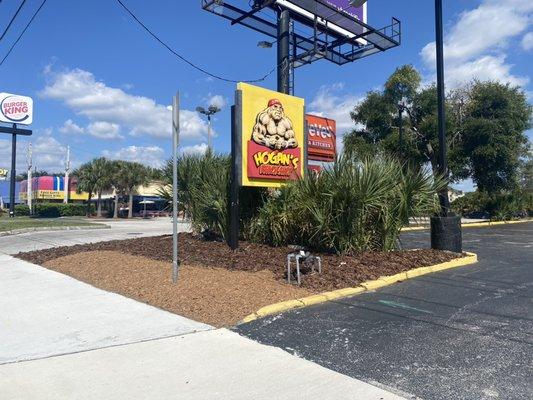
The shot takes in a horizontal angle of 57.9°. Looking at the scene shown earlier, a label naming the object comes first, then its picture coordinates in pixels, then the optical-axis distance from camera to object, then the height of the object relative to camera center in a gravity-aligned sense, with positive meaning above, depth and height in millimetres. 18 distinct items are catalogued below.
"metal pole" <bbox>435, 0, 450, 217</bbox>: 11031 +2604
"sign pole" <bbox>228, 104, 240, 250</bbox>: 11109 +485
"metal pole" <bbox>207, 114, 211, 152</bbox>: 32309 +6327
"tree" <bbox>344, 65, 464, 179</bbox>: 27156 +5297
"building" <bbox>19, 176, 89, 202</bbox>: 67250 +3460
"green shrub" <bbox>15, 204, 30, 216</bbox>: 54619 +443
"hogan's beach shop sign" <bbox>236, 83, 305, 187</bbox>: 11266 +1869
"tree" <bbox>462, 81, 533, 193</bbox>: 25844 +4315
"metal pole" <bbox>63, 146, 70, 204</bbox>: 59625 +4320
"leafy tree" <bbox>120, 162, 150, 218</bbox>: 51125 +3857
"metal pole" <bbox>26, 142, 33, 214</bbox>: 54259 +3407
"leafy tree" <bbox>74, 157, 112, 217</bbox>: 51250 +4013
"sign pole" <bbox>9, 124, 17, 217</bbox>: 41431 +4390
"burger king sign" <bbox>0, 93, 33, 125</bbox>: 44531 +9857
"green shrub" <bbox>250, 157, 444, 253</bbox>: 9664 +184
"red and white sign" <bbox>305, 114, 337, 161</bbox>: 18484 +2918
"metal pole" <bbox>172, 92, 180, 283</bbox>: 7723 +1254
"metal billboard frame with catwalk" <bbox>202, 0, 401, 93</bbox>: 20219 +8516
